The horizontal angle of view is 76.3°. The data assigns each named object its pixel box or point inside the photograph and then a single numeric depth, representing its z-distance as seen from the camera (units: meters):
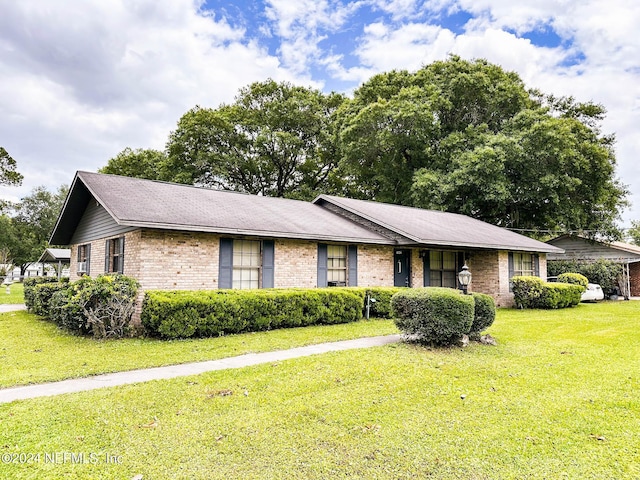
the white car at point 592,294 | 19.31
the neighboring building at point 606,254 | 21.59
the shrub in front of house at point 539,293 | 15.80
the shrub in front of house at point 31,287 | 14.21
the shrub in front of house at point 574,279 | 18.27
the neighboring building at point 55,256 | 35.97
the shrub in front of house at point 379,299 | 12.41
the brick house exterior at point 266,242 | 10.20
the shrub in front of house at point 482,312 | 8.40
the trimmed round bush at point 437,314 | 7.67
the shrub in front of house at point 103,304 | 8.94
